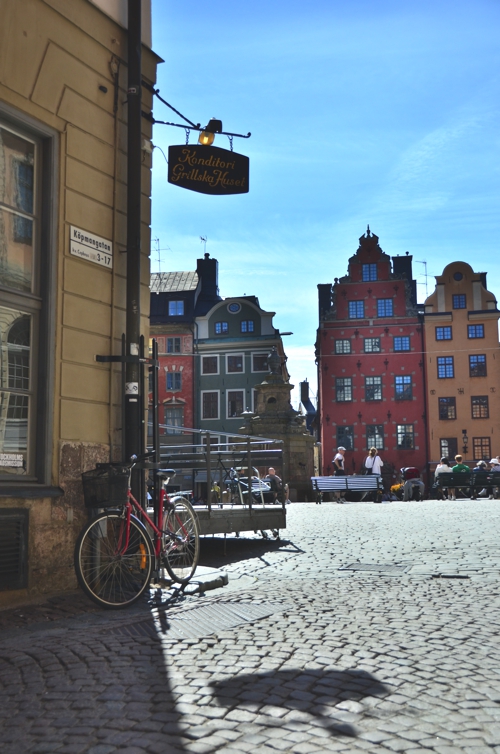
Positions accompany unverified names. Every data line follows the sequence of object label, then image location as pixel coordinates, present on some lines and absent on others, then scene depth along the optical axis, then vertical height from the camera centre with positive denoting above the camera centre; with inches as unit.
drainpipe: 307.4 +87.3
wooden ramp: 409.7 -25.0
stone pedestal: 1386.6 +68.4
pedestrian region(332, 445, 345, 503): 1100.8 -0.2
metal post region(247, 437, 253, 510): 431.8 -0.9
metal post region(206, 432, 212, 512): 402.3 -5.5
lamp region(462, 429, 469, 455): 1963.6 +65.8
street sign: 295.4 +80.1
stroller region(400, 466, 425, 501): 1155.3 -24.3
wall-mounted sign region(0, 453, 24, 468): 265.4 +3.3
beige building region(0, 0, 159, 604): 268.1 +67.6
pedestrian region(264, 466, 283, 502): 773.3 -10.9
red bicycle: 251.0 -22.8
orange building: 1974.7 +243.4
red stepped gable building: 2004.2 +251.6
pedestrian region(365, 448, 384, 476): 1100.5 +4.8
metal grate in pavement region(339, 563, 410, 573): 337.7 -40.5
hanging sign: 354.6 +127.1
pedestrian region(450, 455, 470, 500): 1099.4 -2.2
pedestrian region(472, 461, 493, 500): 1087.0 -33.5
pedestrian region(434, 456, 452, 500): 1086.7 -3.4
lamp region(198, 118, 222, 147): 365.4 +146.0
